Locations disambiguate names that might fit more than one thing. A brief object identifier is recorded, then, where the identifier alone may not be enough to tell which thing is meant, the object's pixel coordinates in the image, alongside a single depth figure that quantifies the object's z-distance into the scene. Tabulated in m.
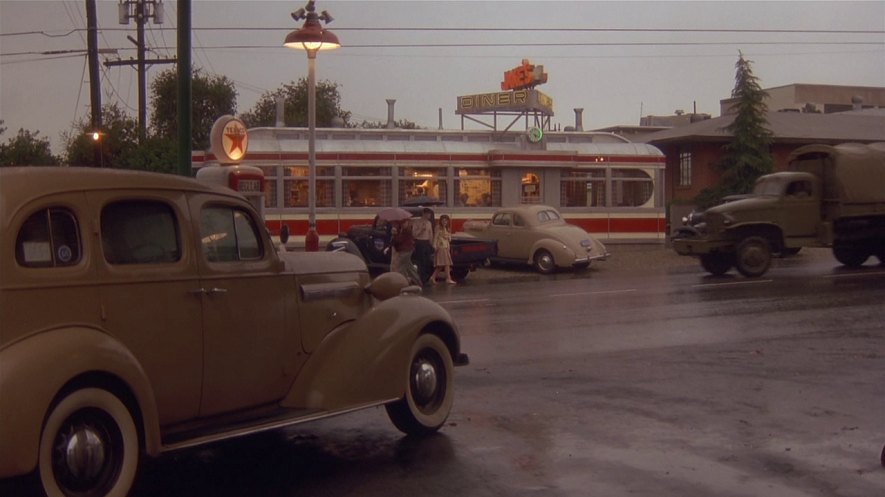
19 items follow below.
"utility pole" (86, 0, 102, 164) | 28.89
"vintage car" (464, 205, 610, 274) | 26.31
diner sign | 35.03
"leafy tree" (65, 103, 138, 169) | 33.25
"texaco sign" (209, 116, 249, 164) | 11.80
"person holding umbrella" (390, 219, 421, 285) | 20.00
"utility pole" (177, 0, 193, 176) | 12.25
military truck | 23.44
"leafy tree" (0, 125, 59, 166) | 33.75
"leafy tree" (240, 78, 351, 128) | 60.80
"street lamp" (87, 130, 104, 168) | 21.73
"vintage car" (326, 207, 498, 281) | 23.73
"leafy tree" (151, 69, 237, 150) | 47.84
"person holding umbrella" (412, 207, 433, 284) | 22.34
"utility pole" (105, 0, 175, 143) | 35.62
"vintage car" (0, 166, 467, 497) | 5.65
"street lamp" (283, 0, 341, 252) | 18.00
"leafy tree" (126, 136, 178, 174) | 31.45
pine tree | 41.59
